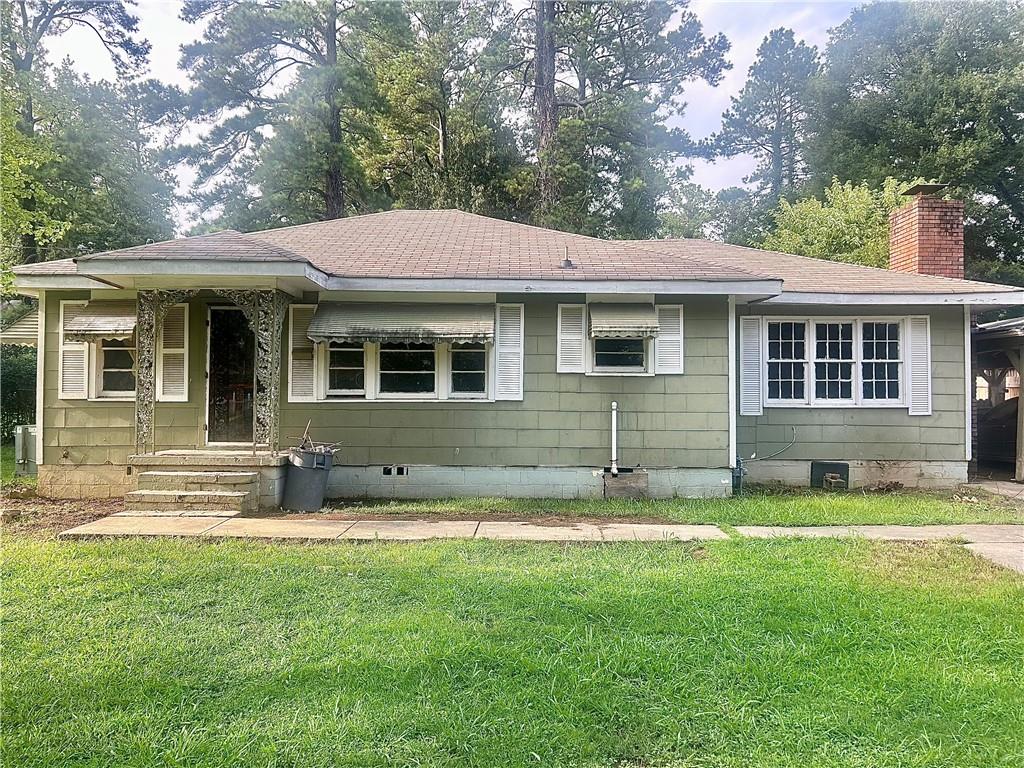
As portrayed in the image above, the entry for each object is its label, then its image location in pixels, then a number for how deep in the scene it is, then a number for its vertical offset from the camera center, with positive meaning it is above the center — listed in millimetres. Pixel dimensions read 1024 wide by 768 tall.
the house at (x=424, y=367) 7730 +378
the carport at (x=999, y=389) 9891 +191
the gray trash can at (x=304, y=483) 7316 -1027
